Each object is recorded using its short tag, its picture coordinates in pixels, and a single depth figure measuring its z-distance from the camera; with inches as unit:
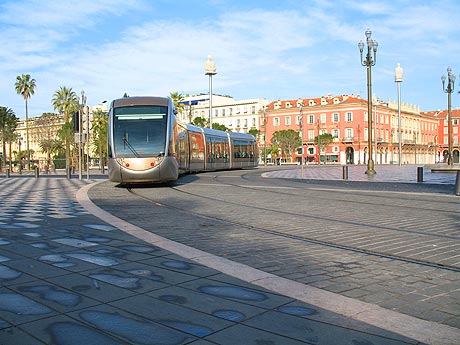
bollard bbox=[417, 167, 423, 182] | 911.0
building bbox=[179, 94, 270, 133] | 4662.9
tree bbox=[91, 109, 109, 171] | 2393.7
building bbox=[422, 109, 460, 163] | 4940.0
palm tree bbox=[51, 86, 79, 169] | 2827.3
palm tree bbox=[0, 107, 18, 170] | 2962.6
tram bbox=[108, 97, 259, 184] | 681.6
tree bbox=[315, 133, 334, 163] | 3897.6
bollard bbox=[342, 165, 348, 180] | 1083.3
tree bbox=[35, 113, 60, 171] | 3319.4
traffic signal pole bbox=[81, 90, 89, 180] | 998.8
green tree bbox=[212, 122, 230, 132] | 3988.7
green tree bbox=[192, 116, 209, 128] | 3727.1
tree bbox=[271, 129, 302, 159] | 3826.3
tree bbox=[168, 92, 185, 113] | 2758.4
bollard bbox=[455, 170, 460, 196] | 605.4
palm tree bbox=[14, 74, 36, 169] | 2878.9
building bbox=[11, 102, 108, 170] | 3422.7
